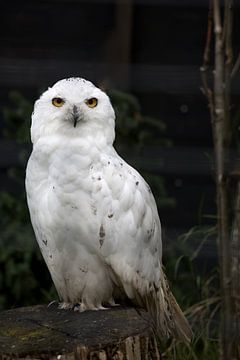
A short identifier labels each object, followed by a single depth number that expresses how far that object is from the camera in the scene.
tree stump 6.75
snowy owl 7.49
